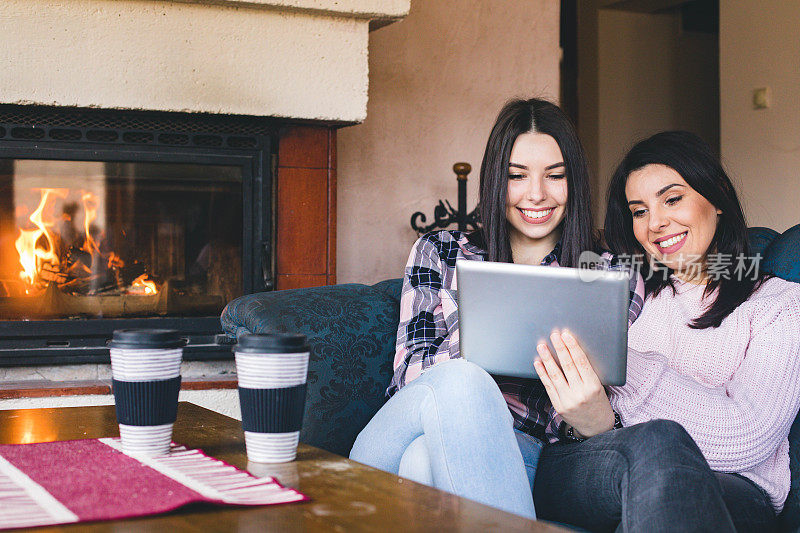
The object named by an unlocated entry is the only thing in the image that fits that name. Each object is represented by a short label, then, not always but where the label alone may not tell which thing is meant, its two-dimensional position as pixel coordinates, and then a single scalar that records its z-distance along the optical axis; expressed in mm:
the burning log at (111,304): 2357
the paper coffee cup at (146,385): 912
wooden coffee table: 705
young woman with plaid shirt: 1071
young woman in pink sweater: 1266
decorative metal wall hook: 2934
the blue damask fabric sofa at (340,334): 1522
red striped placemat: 729
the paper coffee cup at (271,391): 882
